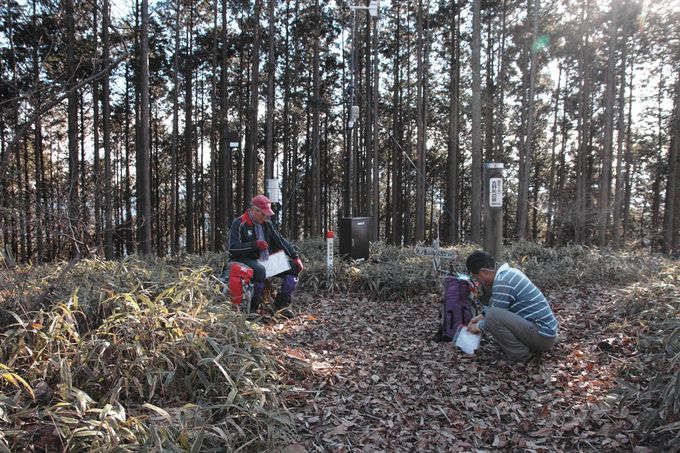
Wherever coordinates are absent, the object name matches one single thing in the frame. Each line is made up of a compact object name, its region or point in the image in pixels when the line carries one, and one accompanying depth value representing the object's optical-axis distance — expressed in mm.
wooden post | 5750
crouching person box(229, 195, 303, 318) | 4938
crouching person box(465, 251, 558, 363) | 3756
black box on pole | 7957
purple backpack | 4484
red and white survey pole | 6829
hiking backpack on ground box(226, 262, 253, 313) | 4676
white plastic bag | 4117
